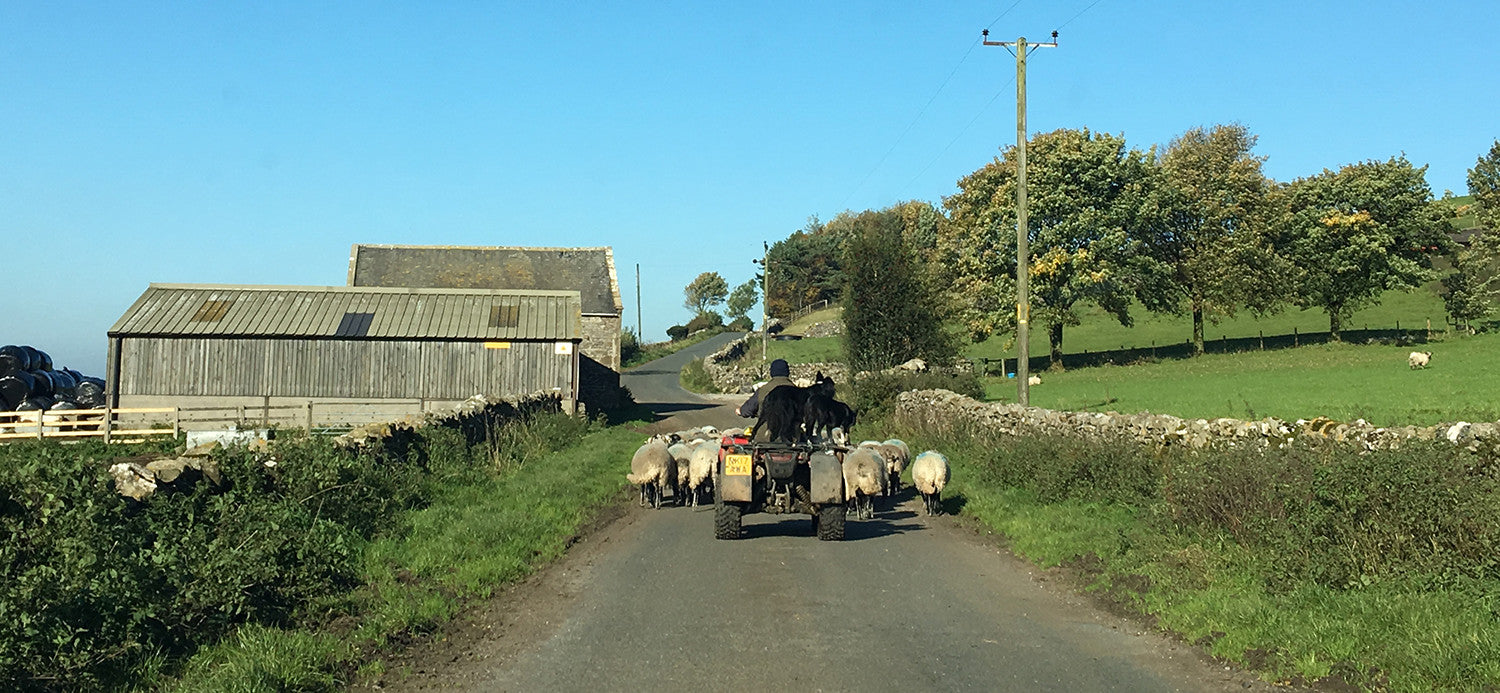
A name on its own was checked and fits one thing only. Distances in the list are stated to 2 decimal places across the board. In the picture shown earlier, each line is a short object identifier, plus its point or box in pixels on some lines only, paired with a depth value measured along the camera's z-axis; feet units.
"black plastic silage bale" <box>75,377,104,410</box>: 132.36
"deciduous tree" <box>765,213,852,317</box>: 415.85
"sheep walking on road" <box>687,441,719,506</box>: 50.83
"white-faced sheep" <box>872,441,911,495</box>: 56.34
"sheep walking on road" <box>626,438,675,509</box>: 51.37
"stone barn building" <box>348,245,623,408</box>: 163.53
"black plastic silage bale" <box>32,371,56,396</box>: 137.08
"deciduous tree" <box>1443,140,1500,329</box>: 183.32
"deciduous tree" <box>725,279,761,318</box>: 472.85
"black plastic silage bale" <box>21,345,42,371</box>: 139.64
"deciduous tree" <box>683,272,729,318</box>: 570.46
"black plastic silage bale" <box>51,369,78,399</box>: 140.67
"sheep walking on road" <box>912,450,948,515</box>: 50.11
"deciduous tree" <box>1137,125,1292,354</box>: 180.86
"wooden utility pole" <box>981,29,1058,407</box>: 83.35
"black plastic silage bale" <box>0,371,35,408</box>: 133.08
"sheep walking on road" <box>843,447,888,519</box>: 47.24
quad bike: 41.01
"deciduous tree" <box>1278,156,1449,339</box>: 185.98
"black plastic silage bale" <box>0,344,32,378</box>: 135.64
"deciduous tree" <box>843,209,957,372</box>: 129.39
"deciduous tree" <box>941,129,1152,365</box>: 171.53
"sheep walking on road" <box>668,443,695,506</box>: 52.51
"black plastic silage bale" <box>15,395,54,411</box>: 130.62
